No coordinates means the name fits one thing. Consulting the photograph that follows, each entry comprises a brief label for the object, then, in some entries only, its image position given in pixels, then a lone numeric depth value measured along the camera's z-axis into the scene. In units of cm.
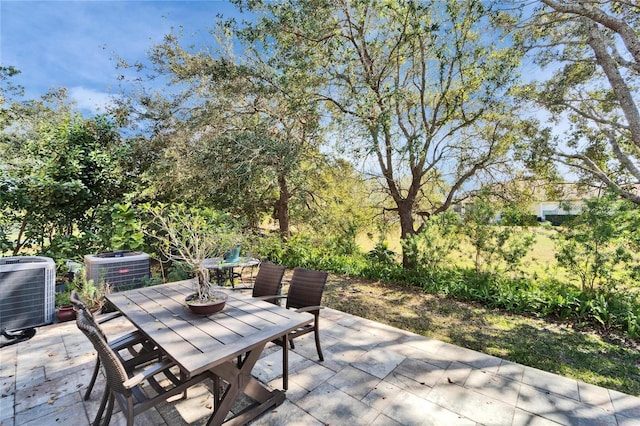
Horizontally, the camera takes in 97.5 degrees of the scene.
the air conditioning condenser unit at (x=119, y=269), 413
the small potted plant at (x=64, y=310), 380
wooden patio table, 164
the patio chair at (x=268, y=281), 316
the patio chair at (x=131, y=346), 202
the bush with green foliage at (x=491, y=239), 461
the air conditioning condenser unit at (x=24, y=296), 319
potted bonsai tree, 219
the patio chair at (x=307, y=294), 268
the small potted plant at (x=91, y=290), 383
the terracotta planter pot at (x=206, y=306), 214
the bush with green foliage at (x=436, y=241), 521
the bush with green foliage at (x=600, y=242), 375
